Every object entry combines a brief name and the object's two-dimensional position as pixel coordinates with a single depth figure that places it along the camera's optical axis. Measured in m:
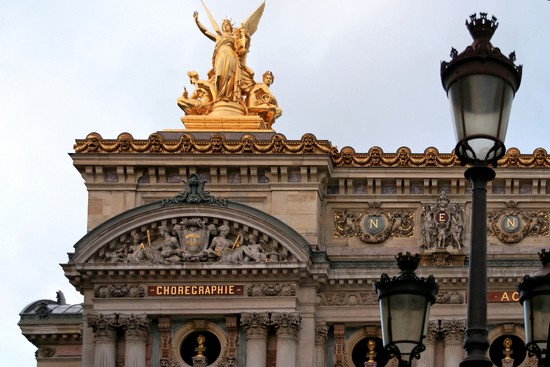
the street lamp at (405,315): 18.69
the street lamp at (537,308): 18.23
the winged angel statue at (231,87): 51.88
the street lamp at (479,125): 17.64
